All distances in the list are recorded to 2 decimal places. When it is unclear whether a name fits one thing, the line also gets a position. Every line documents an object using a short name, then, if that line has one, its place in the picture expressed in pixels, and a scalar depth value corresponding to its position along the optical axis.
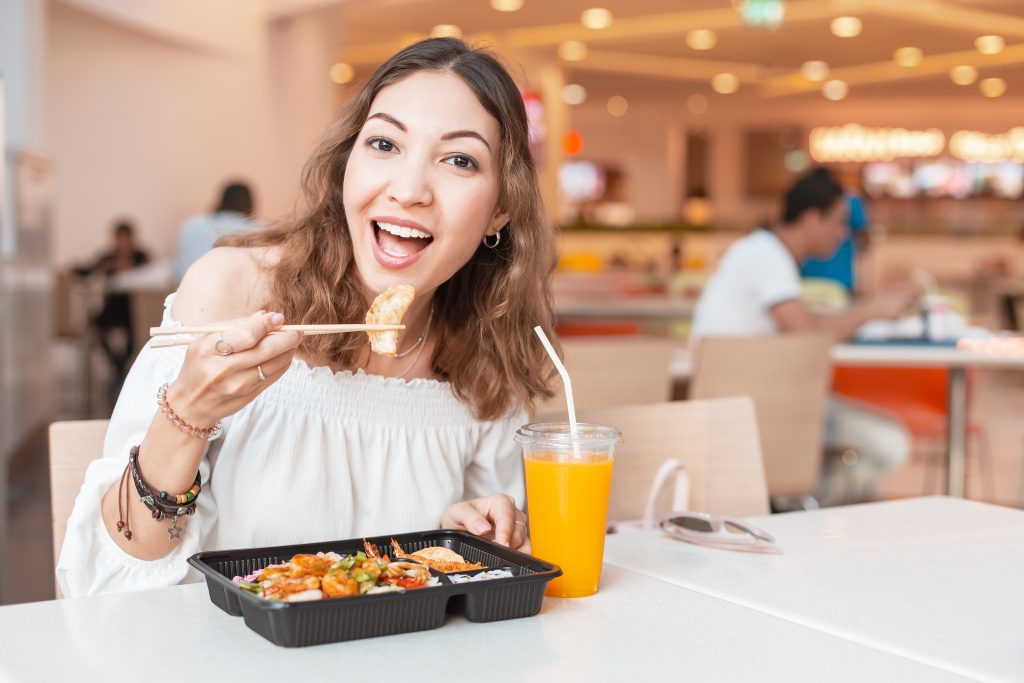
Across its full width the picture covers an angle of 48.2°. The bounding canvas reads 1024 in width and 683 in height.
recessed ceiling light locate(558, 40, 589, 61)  10.72
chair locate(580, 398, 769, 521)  1.64
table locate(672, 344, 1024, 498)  3.22
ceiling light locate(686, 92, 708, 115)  14.39
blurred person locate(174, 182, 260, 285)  5.80
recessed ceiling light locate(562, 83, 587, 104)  13.55
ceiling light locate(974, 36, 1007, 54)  9.75
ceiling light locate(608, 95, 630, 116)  14.80
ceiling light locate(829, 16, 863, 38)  9.06
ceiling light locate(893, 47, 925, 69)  10.50
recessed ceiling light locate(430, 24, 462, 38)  9.95
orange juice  1.04
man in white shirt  3.53
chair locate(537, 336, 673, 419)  2.68
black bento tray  0.87
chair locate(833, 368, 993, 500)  4.09
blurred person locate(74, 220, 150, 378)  7.11
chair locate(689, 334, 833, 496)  2.88
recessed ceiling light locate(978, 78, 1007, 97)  12.09
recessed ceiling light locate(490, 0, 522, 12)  8.82
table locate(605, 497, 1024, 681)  0.96
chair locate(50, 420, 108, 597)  1.26
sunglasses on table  1.26
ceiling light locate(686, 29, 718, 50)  9.90
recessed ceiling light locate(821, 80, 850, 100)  12.62
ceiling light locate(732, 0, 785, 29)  7.53
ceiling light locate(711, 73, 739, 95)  12.46
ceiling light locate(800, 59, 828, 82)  11.33
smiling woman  1.21
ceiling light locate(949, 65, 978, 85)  11.34
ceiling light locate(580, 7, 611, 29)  9.23
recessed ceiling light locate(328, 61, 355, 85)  12.31
